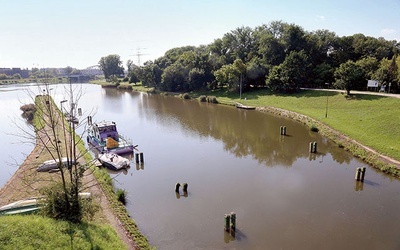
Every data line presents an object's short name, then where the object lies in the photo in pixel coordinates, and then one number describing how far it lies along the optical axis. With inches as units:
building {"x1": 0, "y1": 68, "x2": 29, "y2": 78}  6513.8
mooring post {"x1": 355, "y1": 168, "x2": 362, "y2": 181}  858.1
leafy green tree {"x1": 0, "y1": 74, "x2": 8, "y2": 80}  5613.7
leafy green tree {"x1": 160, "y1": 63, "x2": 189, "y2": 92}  2958.7
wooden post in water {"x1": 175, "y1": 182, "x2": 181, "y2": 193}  800.0
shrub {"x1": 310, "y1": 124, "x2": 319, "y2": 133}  1407.5
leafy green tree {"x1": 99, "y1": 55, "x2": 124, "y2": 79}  5679.1
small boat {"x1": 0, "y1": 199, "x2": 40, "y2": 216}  555.5
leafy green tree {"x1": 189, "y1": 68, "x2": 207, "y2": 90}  2817.4
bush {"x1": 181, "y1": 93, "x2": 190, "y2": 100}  2714.8
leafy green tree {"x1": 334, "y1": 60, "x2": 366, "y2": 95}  1802.4
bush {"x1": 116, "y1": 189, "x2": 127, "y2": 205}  745.6
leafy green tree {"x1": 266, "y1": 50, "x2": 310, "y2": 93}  2221.9
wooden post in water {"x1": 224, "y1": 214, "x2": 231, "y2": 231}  610.9
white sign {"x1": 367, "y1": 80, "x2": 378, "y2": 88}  1812.7
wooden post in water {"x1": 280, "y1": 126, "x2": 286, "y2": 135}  1394.4
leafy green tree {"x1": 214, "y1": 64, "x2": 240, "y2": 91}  2464.3
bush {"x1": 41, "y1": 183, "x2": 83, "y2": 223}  472.7
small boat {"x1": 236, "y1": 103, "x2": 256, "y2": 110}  2075.1
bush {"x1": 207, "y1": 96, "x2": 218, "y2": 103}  2413.9
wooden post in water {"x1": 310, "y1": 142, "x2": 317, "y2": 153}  1130.1
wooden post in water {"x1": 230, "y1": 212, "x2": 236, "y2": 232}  606.9
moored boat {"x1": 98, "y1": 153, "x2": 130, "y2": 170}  998.9
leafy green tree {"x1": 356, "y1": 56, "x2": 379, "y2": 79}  1958.5
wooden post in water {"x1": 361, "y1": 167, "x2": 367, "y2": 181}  853.3
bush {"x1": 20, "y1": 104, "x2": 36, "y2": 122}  1983.4
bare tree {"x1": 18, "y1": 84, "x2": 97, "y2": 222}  473.1
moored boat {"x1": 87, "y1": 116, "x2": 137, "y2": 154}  1152.8
